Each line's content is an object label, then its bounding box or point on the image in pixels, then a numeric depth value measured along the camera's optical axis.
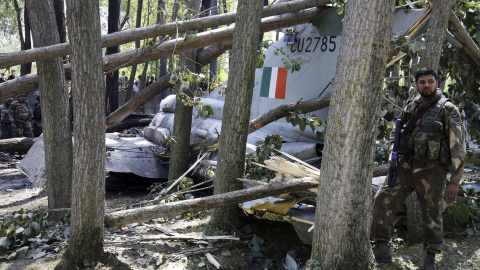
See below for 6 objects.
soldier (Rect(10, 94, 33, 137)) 14.03
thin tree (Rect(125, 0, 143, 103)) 17.23
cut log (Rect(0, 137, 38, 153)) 9.62
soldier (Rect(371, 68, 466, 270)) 4.01
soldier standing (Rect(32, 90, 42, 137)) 14.48
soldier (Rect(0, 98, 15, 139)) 13.95
